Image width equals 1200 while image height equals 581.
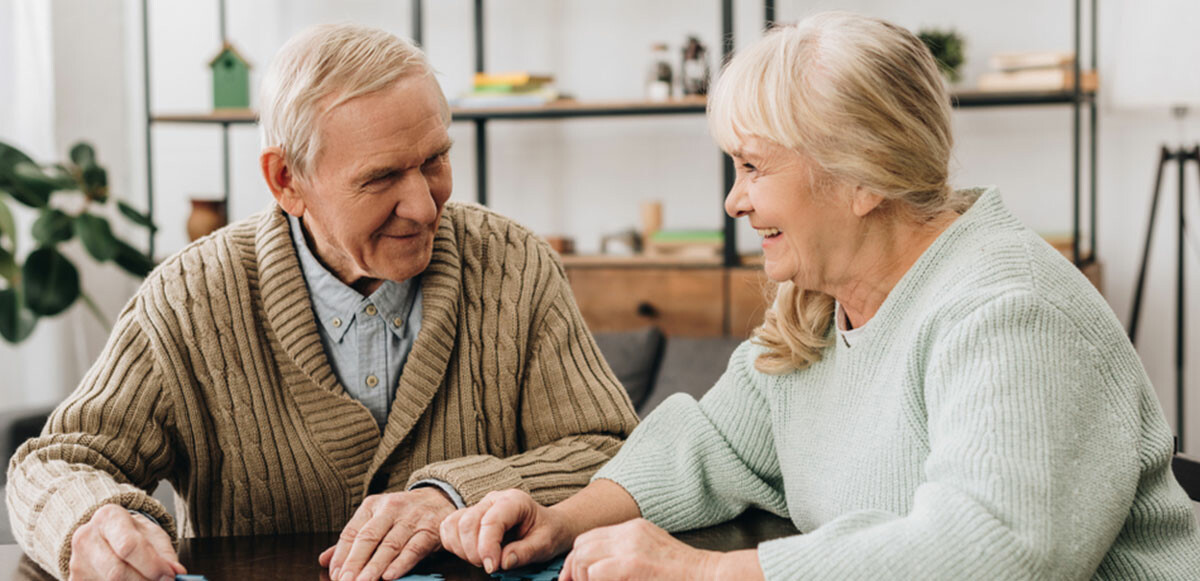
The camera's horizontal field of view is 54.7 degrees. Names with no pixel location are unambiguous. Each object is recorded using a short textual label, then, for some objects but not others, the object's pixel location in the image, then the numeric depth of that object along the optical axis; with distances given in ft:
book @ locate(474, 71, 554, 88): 12.07
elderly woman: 3.29
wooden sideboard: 11.64
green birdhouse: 13.01
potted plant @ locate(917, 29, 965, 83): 10.98
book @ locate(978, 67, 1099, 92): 10.81
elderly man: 4.60
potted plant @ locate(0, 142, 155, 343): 11.50
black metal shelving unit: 10.77
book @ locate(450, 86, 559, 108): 12.07
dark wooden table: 3.89
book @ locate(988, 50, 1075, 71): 10.84
